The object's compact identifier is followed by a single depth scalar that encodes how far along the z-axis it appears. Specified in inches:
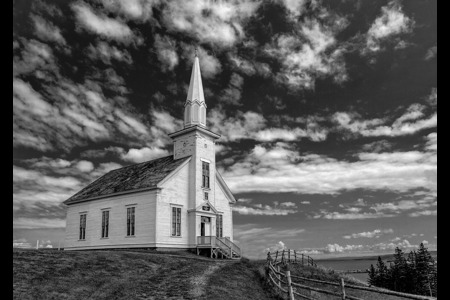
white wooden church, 1189.1
